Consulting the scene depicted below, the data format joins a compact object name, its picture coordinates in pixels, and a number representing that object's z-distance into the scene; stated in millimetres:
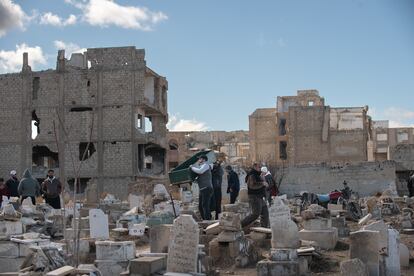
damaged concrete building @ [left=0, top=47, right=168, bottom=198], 37125
